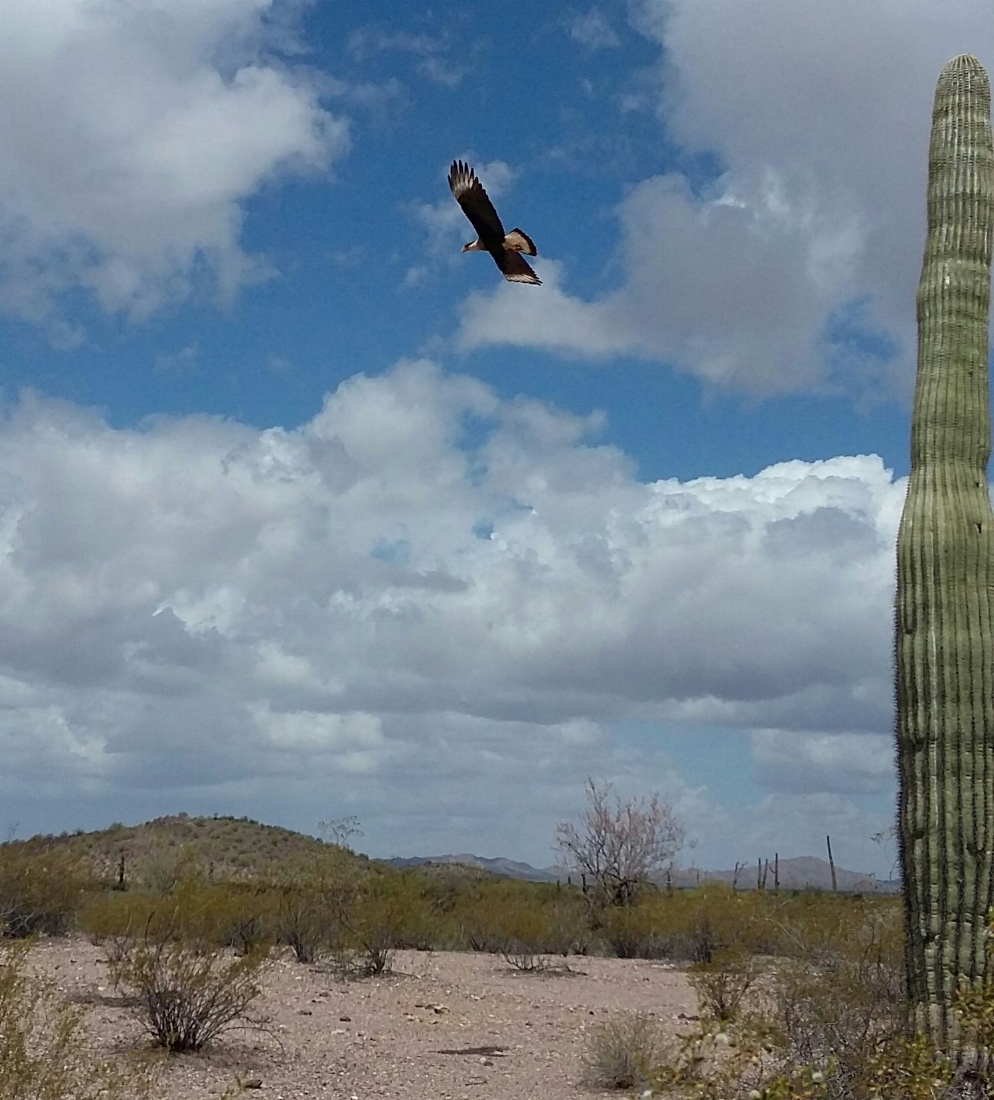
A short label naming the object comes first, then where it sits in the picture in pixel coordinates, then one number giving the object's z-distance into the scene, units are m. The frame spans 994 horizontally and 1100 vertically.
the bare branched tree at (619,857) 29.50
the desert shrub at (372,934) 18.23
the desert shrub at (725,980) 13.35
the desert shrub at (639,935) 23.00
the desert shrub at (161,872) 21.44
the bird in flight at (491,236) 9.66
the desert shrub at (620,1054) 12.09
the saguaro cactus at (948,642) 8.43
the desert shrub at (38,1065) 6.76
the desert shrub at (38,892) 17.86
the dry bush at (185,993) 12.13
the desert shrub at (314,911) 19.08
